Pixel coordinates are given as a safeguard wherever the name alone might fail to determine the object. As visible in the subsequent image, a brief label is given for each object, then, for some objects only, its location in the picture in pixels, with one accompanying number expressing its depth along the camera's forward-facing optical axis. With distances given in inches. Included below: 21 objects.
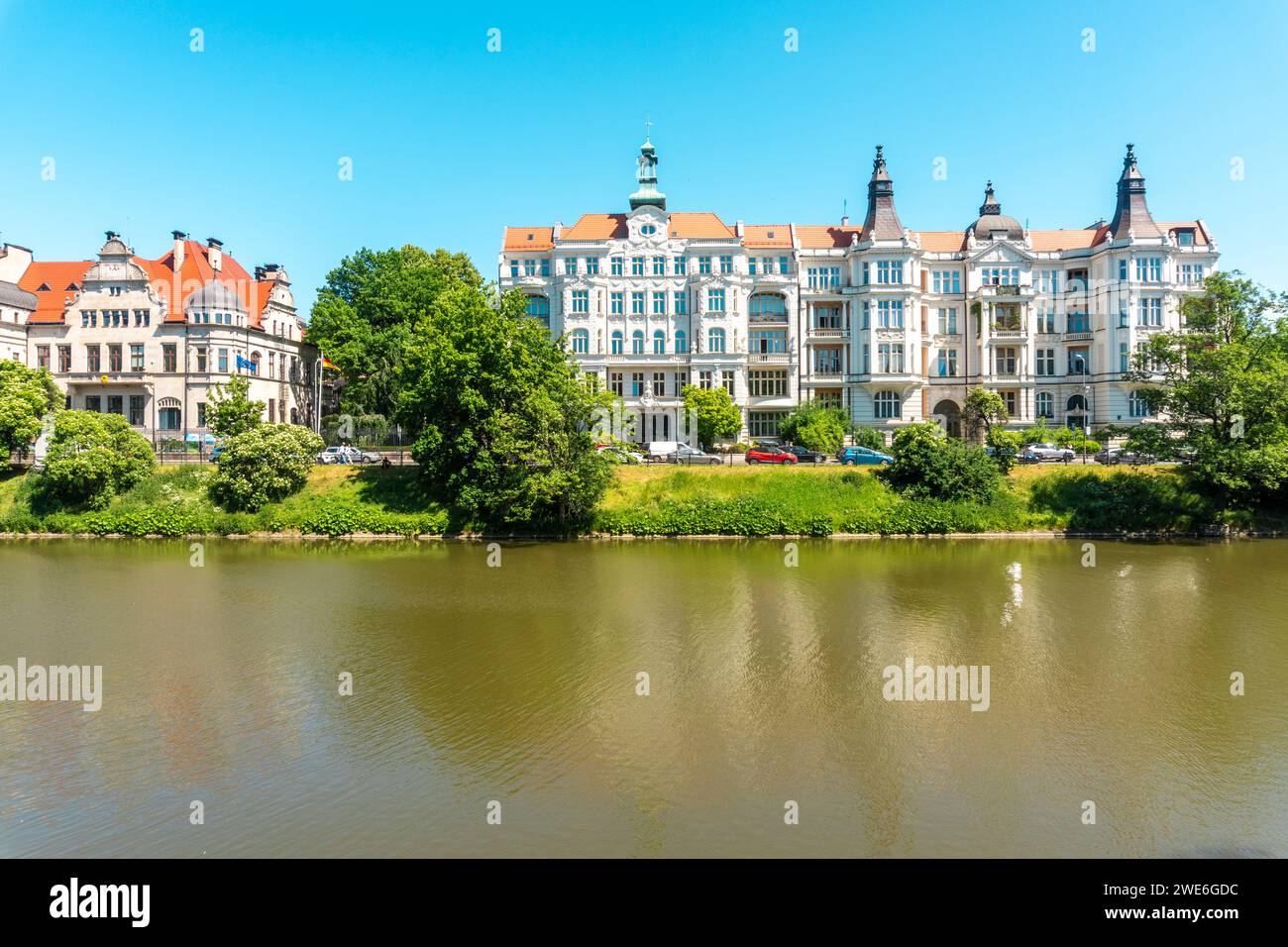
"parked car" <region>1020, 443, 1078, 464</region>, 1800.0
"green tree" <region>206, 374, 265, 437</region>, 1795.0
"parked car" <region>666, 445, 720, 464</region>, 1882.4
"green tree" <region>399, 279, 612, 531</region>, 1536.7
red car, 1891.4
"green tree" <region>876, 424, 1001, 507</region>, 1619.1
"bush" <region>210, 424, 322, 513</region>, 1642.5
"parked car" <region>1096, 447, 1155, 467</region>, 1670.8
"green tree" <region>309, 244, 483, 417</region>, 2183.8
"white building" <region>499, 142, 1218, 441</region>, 2412.6
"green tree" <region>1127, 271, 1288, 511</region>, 1486.2
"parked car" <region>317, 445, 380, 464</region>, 1872.5
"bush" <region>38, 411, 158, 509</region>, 1606.8
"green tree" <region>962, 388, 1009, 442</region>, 1908.2
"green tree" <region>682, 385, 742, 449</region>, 2129.7
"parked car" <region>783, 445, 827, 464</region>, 1942.7
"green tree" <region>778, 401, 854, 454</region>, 2064.5
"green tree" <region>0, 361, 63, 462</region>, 1737.2
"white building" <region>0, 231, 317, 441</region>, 2338.8
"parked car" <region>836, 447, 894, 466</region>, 1823.3
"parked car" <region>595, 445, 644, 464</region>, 1749.5
